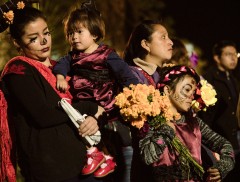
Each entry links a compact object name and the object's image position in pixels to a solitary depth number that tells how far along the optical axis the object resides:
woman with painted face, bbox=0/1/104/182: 6.08
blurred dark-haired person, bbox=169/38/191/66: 9.82
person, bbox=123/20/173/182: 7.83
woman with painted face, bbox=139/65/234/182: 6.46
